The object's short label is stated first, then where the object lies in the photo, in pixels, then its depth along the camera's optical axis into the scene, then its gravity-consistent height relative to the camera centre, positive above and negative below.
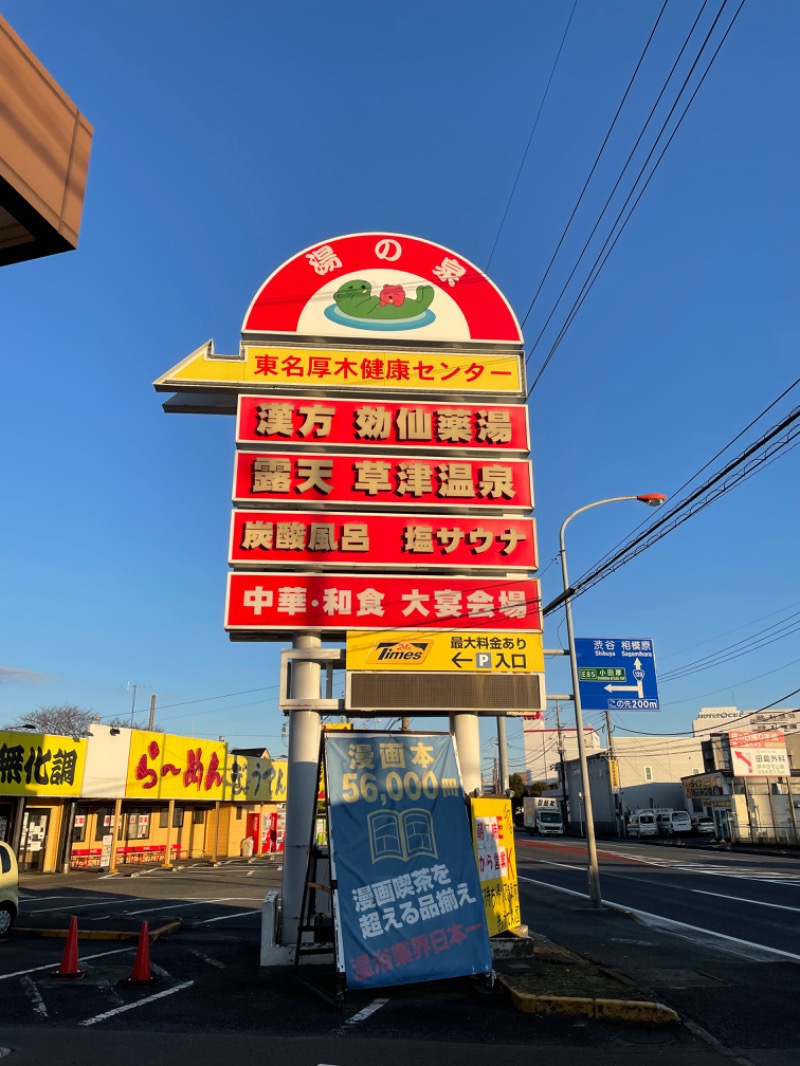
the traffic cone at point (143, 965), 9.81 -1.84
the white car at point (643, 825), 64.88 -1.41
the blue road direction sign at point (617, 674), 20.08 +3.33
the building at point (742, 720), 87.94 +10.58
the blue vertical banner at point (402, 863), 9.05 -0.63
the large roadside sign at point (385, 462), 12.89 +5.90
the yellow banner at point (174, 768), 33.38 +2.01
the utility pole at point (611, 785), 65.11 +2.09
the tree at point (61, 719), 79.56 +9.41
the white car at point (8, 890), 14.42 -1.34
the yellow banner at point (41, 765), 27.25 +1.75
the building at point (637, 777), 77.50 +3.11
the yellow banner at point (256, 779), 41.50 +1.78
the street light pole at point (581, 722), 18.44 +2.14
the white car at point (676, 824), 63.00 -1.32
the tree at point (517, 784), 120.91 +3.99
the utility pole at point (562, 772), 84.12 +3.80
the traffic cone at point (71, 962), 10.23 -1.87
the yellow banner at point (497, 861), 11.46 -0.75
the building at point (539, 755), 151.00 +10.43
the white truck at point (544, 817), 71.69 -0.73
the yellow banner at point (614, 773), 64.56 +2.85
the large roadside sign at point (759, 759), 51.88 +3.00
